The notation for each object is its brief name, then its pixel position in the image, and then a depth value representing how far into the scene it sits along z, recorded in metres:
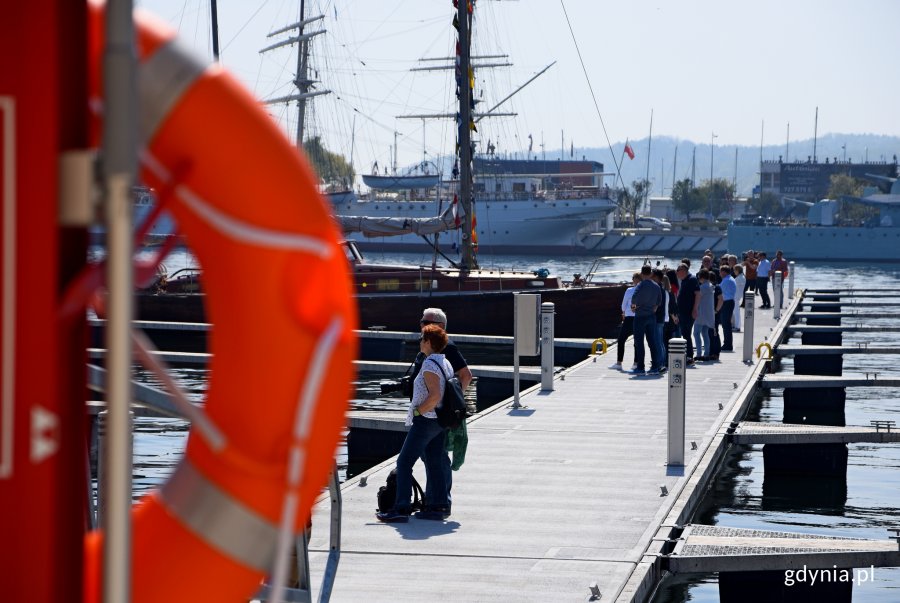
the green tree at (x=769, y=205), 189.62
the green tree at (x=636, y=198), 191.68
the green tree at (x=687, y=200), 192.50
